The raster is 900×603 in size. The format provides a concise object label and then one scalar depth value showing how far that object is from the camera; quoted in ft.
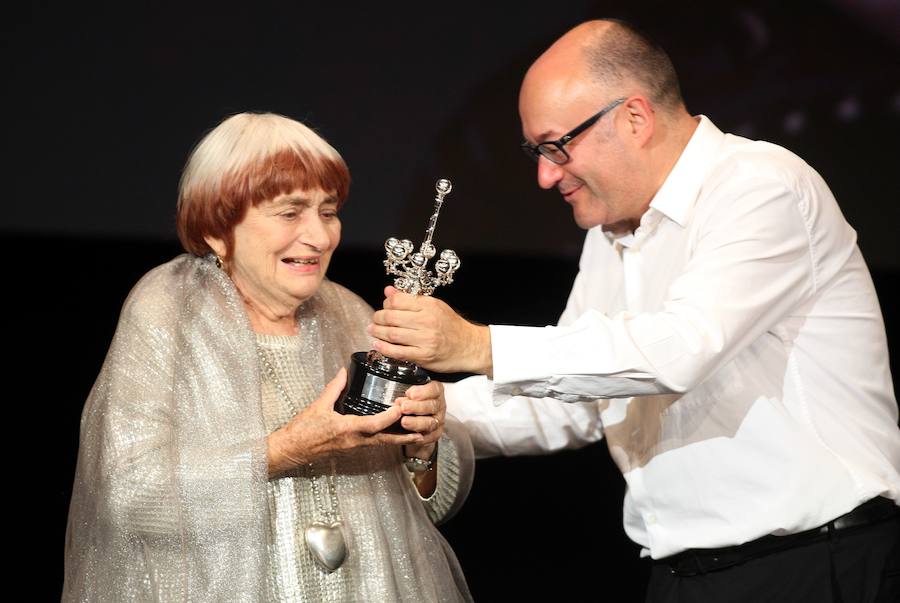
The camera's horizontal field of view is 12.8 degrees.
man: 15.62
